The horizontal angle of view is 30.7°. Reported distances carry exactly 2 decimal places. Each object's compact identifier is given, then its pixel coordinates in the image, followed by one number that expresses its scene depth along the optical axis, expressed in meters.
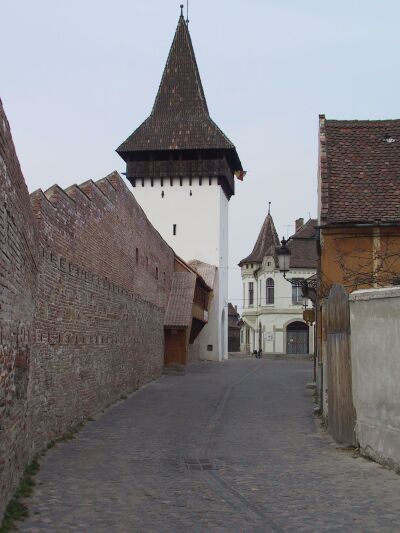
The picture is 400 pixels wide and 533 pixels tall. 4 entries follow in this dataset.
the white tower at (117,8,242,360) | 49.25
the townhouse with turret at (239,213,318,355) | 57.47
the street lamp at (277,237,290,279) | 20.69
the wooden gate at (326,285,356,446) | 11.89
